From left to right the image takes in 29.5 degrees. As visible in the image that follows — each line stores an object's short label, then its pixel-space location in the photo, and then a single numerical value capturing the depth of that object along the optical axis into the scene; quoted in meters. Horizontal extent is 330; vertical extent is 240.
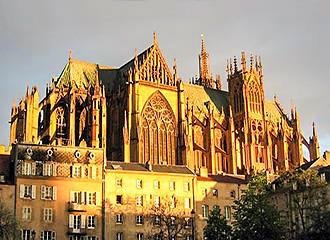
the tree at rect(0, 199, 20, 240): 58.16
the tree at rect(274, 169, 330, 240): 61.59
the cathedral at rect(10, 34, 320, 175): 93.31
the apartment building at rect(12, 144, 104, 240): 68.38
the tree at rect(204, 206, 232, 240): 62.41
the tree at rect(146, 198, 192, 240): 71.88
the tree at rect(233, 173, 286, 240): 59.97
